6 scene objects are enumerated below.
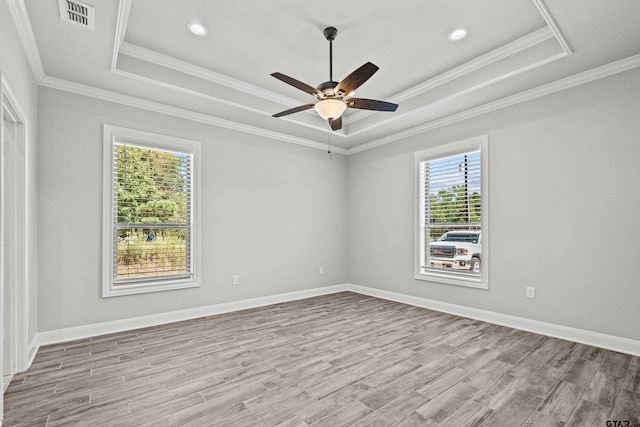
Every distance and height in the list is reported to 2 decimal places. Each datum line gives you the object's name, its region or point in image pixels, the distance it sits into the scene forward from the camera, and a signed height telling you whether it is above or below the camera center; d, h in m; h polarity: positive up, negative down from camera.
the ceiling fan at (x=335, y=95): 2.75 +1.09
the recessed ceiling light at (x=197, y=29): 3.06 +1.78
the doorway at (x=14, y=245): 2.64 -0.26
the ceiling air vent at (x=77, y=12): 2.39 +1.54
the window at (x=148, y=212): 3.86 +0.01
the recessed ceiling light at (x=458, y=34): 3.15 +1.78
